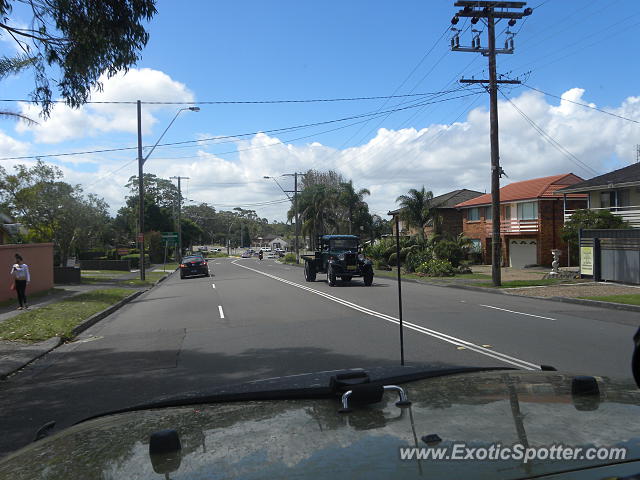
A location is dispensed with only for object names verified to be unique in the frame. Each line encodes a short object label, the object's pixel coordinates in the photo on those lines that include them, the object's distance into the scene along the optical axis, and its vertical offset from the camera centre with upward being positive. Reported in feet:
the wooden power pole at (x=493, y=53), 74.69 +26.15
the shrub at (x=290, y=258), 230.79 -5.62
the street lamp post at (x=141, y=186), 98.82 +10.84
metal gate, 76.69 -1.90
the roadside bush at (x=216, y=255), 363.31 -6.30
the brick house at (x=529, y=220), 128.47 +5.36
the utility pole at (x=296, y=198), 191.42 +16.35
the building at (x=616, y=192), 98.17 +9.34
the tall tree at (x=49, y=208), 123.24 +9.12
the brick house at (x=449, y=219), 165.07 +7.31
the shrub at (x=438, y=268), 109.91 -5.05
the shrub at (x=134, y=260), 169.76 -4.14
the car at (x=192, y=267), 127.13 -4.84
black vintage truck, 84.64 -2.65
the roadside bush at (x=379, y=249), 141.90 -1.44
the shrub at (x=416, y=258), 119.03 -3.30
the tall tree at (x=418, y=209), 148.25 +9.15
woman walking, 55.62 -3.01
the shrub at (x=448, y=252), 116.78 -1.94
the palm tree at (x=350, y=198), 183.62 +15.09
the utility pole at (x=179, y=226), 203.76 +7.61
